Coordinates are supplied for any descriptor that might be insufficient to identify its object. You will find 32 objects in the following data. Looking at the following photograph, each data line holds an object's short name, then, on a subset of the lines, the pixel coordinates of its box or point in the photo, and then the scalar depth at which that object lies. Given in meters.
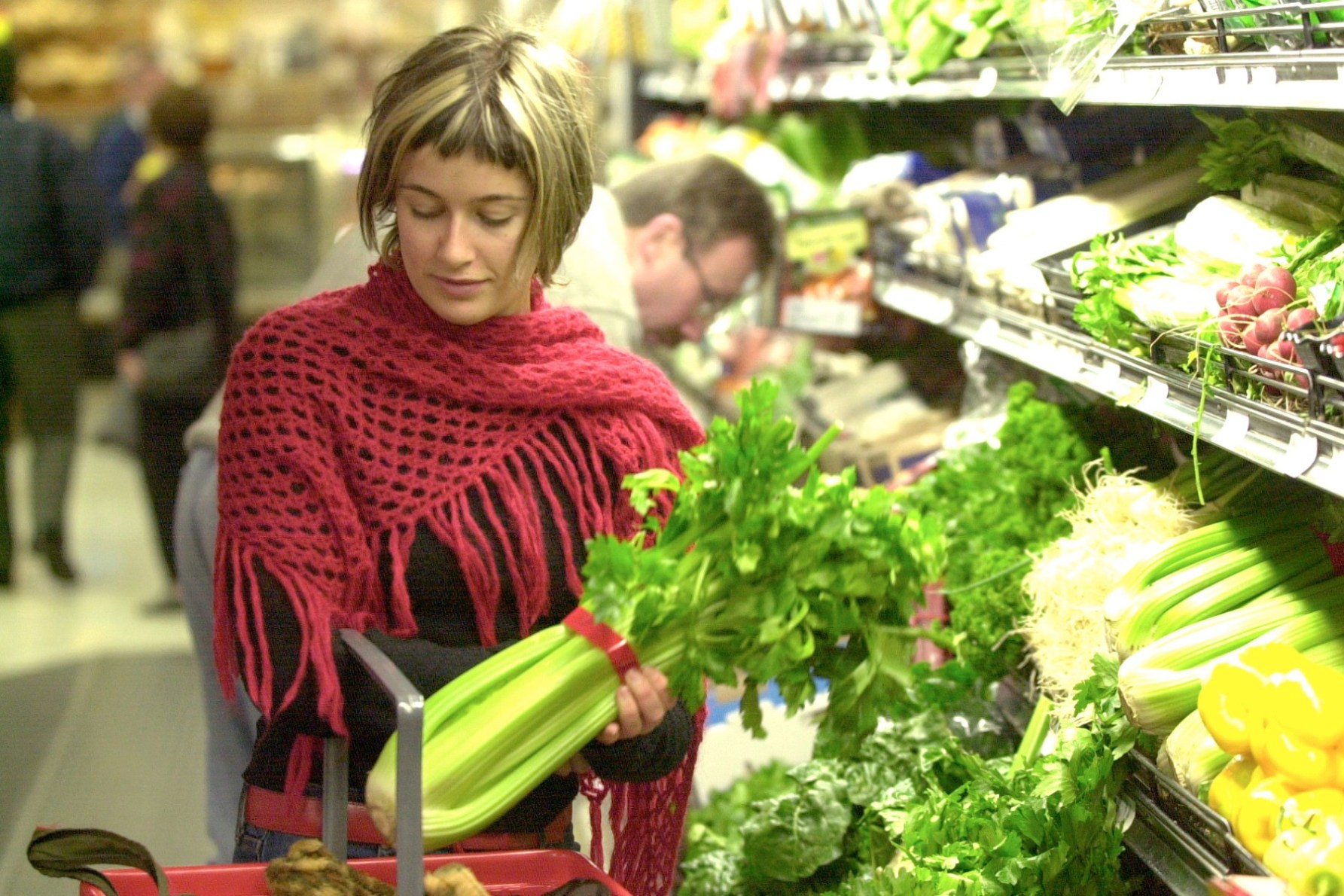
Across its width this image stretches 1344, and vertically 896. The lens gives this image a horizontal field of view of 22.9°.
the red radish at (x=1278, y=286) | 2.90
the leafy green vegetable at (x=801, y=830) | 3.29
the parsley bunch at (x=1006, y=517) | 3.35
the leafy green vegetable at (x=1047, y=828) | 2.97
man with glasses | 4.05
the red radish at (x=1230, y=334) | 2.92
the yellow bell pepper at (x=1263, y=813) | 2.73
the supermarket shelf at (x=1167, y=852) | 2.85
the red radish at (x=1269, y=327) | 2.86
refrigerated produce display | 2.80
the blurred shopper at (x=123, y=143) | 9.65
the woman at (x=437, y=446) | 2.78
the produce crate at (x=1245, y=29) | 2.80
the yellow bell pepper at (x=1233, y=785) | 2.78
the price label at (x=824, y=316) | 4.39
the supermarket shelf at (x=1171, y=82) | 2.78
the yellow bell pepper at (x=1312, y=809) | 2.68
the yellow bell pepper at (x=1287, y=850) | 2.66
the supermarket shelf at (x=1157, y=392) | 2.76
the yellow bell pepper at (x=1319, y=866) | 2.61
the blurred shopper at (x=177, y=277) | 6.57
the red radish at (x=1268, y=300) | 2.90
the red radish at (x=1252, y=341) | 2.87
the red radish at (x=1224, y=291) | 2.96
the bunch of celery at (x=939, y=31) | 3.65
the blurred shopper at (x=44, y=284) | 7.02
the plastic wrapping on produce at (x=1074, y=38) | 3.12
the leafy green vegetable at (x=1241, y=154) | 3.17
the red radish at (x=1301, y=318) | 2.80
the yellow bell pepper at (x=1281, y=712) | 2.73
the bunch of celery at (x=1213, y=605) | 2.94
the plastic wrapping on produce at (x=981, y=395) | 3.78
